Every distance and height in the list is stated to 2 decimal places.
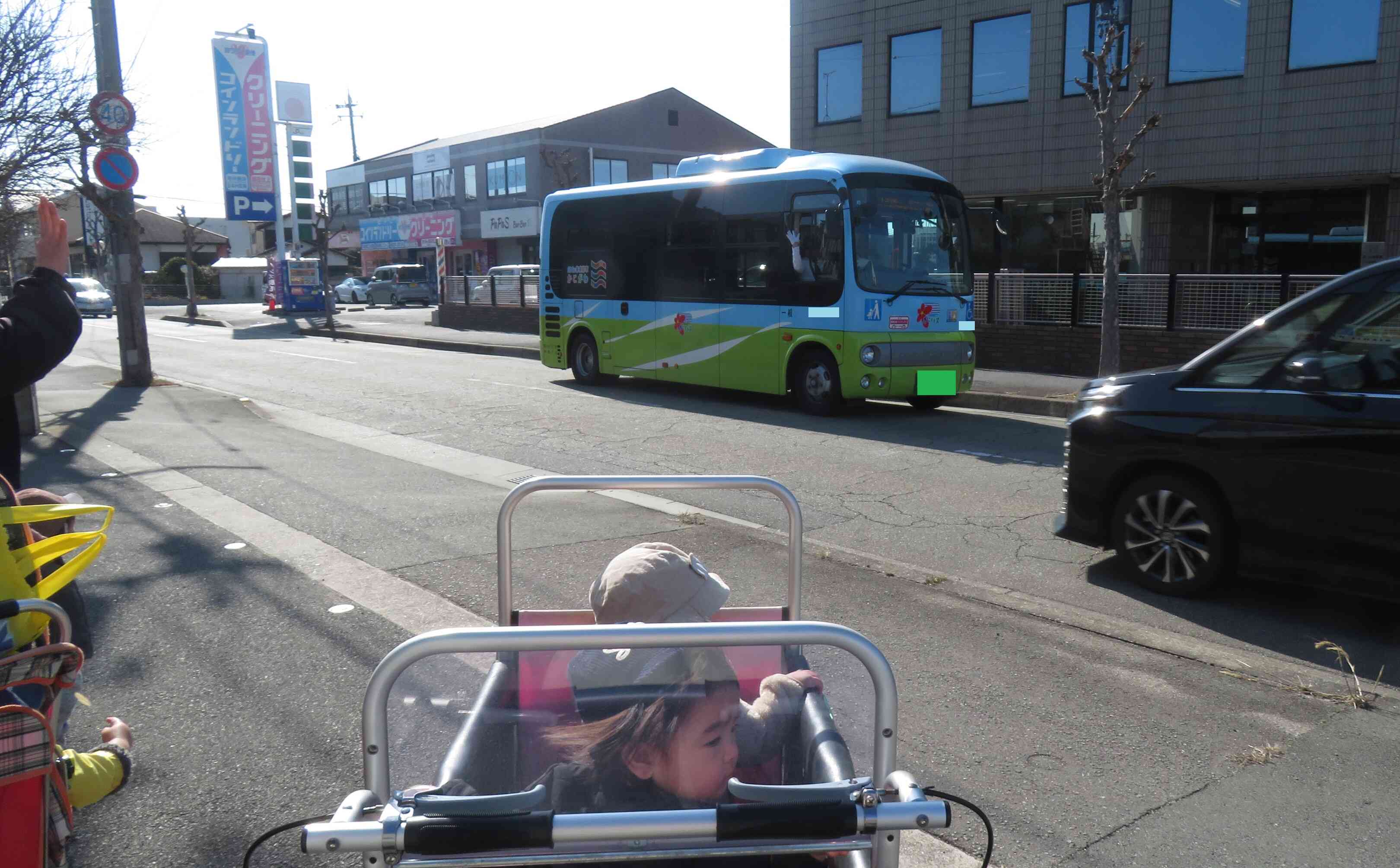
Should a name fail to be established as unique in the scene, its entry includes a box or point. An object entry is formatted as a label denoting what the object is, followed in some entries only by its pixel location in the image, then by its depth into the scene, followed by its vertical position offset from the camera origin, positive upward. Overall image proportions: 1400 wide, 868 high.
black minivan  5.00 -0.90
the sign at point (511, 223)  46.41 +2.60
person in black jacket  2.86 -0.09
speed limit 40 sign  12.40 +2.00
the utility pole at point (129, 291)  14.50 -0.08
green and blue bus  12.75 +0.03
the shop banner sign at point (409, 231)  51.84 +2.62
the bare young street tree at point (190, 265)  38.94 +0.76
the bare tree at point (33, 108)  11.95 +2.08
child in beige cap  2.48 -0.72
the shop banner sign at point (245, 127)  36.72 +5.38
